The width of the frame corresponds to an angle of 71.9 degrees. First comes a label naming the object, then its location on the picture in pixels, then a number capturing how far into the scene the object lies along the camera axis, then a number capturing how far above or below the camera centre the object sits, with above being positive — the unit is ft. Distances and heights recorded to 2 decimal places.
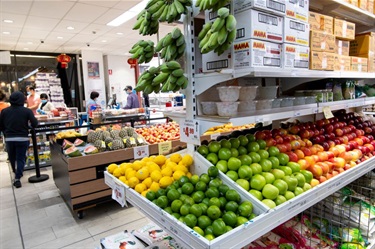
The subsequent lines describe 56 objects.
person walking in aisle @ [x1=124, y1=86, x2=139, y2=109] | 27.17 -0.10
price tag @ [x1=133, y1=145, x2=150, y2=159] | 11.86 -2.44
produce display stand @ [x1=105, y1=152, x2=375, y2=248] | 3.39 -1.84
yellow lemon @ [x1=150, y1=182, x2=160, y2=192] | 4.64 -1.60
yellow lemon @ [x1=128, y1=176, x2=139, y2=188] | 4.85 -1.55
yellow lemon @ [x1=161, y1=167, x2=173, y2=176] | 4.98 -1.43
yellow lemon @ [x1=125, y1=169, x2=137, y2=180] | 5.04 -1.46
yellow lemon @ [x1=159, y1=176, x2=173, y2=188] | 4.73 -1.53
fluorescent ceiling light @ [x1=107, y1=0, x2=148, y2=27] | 20.09 +7.13
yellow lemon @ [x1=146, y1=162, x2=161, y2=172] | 5.13 -1.36
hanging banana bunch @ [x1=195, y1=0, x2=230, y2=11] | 4.09 +1.47
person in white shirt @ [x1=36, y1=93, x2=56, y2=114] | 23.46 -0.37
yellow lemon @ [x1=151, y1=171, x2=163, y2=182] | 4.85 -1.46
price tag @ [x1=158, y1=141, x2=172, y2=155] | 11.76 -2.22
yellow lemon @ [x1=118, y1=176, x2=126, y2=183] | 5.10 -1.57
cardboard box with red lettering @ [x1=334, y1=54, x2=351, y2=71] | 6.70 +0.77
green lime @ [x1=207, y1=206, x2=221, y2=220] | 3.79 -1.71
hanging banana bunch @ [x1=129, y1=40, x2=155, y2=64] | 5.26 +0.97
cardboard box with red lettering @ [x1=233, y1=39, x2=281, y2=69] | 4.31 +0.69
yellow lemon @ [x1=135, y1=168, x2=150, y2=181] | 4.93 -1.44
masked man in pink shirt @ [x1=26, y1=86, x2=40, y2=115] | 24.14 +0.24
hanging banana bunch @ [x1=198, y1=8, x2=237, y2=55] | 3.93 +0.97
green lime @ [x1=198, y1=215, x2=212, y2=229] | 3.65 -1.77
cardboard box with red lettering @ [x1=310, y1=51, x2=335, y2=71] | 5.81 +0.73
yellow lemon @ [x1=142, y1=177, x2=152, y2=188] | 4.79 -1.54
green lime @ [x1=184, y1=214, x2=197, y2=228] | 3.67 -1.75
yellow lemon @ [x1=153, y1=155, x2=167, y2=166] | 5.46 -1.31
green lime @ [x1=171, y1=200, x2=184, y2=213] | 4.00 -1.67
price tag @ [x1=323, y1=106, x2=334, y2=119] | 6.36 -0.49
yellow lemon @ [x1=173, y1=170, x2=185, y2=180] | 4.83 -1.44
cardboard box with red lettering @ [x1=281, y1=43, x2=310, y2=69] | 4.97 +0.74
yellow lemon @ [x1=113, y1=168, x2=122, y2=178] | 5.35 -1.51
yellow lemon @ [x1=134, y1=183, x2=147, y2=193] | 4.65 -1.60
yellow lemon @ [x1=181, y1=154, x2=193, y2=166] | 5.07 -1.23
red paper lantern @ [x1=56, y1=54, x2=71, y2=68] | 28.73 +4.74
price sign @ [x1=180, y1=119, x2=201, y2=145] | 4.97 -0.70
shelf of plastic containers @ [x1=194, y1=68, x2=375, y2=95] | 4.24 +0.36
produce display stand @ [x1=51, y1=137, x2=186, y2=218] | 10.55 -3.18
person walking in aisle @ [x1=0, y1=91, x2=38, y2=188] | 14.94 -1.33
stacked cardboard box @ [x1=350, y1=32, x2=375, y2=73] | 8.13 +1.35
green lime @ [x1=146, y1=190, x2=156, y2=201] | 4.32 -1.63
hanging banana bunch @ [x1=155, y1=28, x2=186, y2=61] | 4.70 +0.97
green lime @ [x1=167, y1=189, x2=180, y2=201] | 4.18 -1.57
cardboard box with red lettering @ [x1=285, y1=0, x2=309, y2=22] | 5.07 +1.69
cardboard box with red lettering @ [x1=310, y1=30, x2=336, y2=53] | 5.90 +1.20
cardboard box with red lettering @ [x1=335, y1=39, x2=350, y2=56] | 6.98 +1.21
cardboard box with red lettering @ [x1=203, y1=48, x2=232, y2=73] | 4.60 +0.63
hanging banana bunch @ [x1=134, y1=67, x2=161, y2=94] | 4.90 +0.30
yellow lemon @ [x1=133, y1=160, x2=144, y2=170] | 5.27 -1.36
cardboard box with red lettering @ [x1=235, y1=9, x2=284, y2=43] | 4.34 +1.19
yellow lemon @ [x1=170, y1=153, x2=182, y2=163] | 5.29 -1.24
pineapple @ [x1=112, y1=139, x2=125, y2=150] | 11.37 -1.99
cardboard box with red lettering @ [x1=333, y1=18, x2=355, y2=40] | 6.78 +1.68
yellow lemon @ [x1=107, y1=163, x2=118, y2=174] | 5.63 -1.48
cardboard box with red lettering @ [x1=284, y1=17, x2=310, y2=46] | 4.99 +1.23
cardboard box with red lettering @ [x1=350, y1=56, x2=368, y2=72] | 7.44 +0.79
